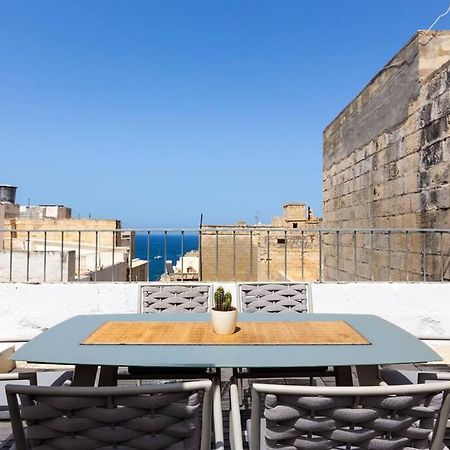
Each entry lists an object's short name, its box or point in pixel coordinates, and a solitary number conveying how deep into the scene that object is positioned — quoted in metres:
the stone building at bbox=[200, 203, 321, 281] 13.64
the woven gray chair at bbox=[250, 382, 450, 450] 1.14
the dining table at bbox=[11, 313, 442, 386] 1.60
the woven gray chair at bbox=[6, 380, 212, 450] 1.10
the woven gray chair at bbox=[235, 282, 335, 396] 2.81
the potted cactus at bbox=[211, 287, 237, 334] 1.97
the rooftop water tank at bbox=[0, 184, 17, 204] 26.48
